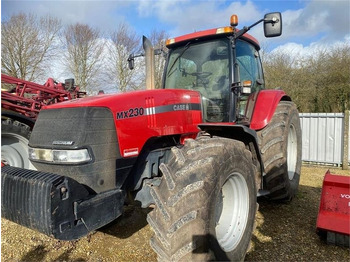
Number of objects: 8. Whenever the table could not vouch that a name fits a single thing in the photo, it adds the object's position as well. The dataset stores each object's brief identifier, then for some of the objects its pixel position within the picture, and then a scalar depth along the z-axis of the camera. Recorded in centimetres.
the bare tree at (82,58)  1888
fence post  694
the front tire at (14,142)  439
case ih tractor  193
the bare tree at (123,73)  1747
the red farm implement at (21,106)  445
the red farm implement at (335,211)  283
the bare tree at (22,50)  1638
